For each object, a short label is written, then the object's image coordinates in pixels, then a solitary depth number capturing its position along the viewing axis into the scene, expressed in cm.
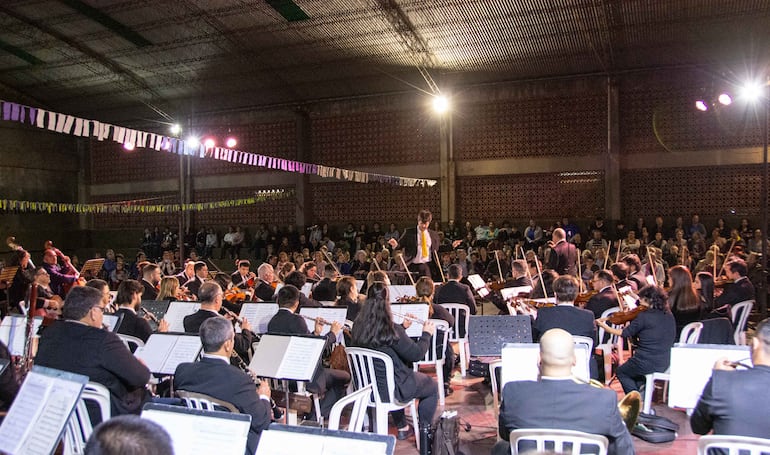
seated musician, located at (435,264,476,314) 732
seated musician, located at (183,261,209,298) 872
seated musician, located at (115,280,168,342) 555
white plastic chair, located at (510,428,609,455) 261
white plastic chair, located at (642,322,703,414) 524
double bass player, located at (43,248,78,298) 1119
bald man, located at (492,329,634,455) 273
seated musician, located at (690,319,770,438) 273
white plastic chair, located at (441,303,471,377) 714
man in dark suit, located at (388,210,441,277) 1071
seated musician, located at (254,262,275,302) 808
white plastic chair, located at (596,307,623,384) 642
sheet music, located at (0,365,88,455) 266
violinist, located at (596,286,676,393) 521
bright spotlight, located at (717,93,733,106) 1152
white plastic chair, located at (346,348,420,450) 462
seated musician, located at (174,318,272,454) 340
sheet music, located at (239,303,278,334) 637
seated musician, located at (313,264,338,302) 780
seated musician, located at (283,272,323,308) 682
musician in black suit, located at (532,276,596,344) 523
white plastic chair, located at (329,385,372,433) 320
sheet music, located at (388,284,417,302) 813
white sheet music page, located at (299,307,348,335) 594
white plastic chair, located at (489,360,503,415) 457
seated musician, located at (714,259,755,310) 699
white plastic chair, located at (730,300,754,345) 684
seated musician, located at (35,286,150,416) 382
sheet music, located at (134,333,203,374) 439
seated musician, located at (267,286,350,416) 531
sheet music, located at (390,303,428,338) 591
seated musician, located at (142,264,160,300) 789
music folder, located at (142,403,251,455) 241
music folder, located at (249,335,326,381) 406
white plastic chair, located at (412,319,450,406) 604
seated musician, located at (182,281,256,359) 546
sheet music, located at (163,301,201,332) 642
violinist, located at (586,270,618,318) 646
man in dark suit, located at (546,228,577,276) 926
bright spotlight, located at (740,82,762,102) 910
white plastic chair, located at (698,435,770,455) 240
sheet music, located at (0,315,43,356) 559
